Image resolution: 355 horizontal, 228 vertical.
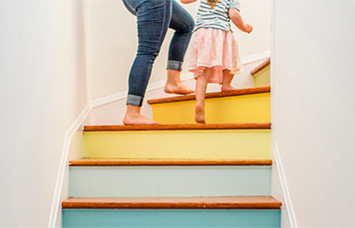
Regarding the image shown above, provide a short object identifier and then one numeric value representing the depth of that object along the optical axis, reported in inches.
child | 75.2
